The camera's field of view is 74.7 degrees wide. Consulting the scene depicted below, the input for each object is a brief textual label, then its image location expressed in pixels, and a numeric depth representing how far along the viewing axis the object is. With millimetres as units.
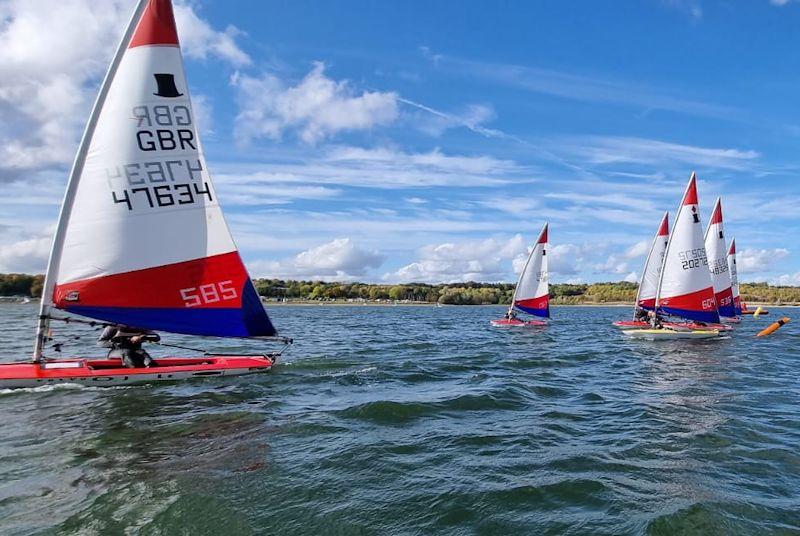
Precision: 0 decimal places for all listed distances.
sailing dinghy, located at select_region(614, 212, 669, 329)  42781
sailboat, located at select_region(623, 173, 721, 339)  32750
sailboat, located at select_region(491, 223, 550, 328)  47938
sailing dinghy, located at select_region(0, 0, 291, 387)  13516
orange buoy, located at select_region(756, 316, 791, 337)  38247
